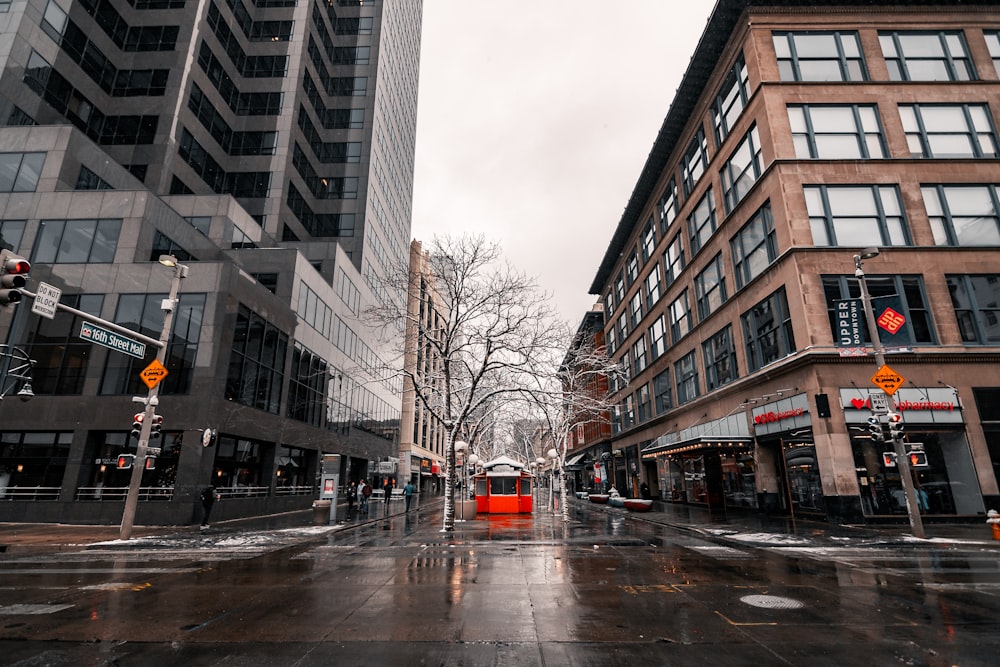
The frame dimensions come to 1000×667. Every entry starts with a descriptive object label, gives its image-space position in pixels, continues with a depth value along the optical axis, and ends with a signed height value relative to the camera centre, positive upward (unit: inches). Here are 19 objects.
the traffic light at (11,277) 342.5 +135.7
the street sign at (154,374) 687.1 +137.1
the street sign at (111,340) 575.2 +162.3
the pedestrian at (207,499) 813.2 -41.6
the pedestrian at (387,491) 1827.8 -68.6
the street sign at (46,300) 461.1 +162.9
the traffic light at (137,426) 662.0 +64.0
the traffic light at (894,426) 615.5 +52.5
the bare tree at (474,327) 860.0 +268.4
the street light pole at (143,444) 664.3 +39.9
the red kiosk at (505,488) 1205.7 -40.2
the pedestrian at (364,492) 1219.6 -48.6
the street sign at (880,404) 639.8 +83.0
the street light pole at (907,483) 616.1 -17.5
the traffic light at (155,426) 668.1 +63.5
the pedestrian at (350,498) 1204.6 -61.3
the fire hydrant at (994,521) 588.1 -62.1
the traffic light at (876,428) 626.8 +51.3
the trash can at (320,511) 914.1 -72.0
